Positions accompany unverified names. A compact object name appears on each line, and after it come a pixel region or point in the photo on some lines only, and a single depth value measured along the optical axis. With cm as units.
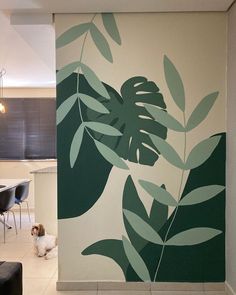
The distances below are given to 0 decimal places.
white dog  368
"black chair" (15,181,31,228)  497
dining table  423
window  641
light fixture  490
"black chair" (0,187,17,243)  421
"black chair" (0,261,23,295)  188
